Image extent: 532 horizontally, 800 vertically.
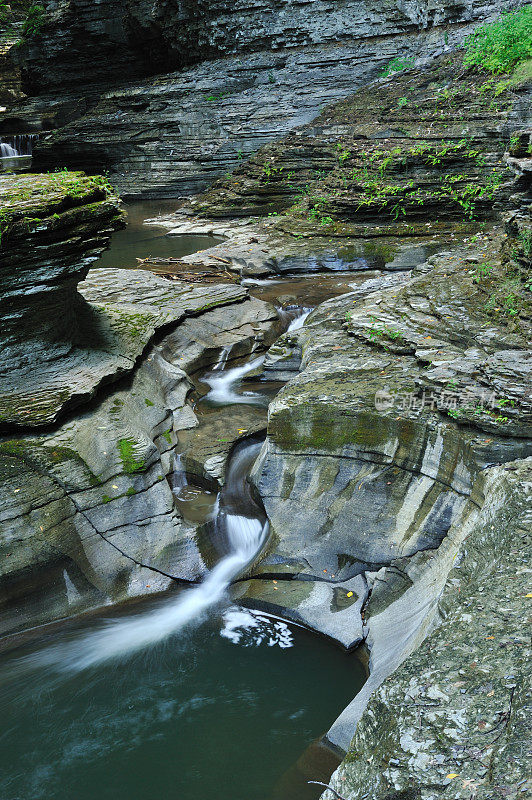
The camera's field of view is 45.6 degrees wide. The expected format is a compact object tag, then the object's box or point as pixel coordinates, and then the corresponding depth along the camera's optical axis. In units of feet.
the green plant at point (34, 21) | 81.87
